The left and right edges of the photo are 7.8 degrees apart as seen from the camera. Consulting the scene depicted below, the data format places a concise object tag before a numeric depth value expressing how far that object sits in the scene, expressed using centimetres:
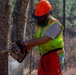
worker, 848
